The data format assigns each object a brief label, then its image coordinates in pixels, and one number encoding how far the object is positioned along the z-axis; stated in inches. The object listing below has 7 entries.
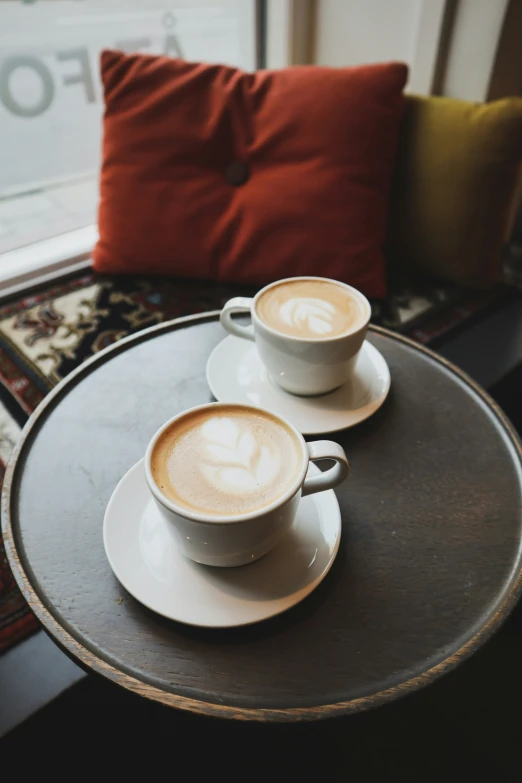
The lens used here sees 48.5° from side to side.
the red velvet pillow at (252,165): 44.2
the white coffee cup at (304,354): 24.4
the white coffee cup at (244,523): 17.1
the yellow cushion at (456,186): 43.8
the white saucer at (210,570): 18.5
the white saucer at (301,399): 25.7
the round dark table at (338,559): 17.7
